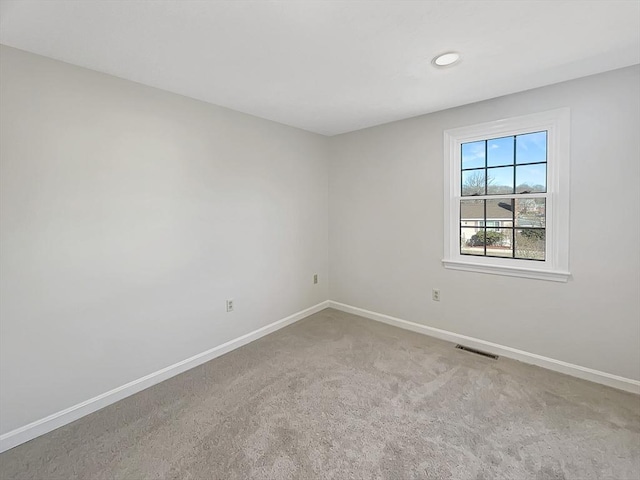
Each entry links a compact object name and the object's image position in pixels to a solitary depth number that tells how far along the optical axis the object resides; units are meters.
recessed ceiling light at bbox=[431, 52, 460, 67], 1.90
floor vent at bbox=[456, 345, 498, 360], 2.78
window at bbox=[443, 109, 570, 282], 2.46
